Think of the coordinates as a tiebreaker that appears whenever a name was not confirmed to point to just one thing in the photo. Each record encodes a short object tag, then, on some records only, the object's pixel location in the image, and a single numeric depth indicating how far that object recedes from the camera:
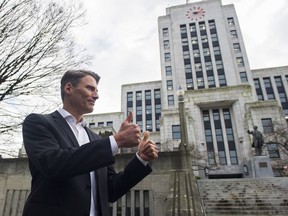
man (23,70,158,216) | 1.39
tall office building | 33.59
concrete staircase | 10.09
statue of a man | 19.67
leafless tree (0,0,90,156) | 5.86
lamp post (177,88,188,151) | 7.84
